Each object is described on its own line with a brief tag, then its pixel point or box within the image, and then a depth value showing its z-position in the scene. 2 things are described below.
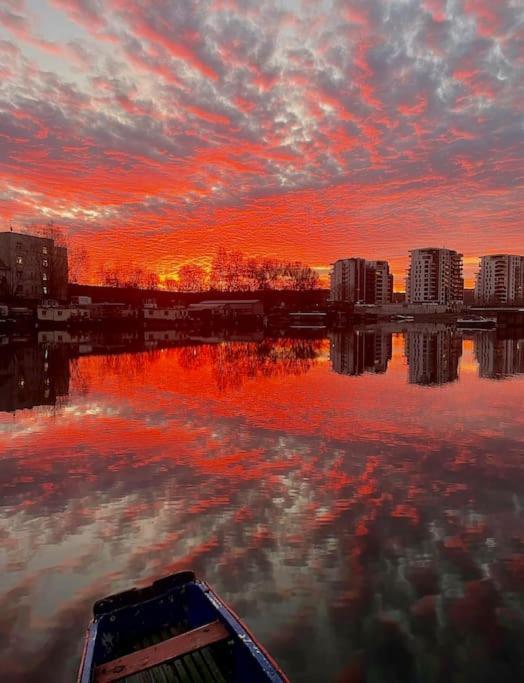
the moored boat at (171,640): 4.99
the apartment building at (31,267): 115.31
